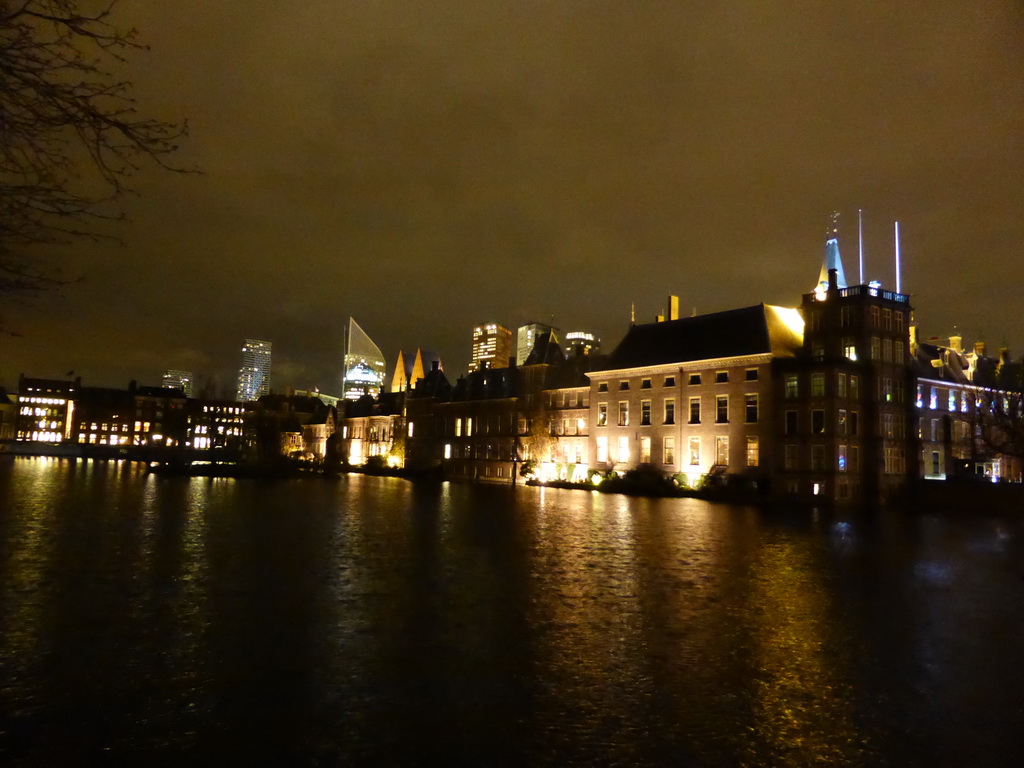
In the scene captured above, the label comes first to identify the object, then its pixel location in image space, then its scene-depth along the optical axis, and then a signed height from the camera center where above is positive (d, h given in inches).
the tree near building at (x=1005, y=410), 1544.0 +178.0
